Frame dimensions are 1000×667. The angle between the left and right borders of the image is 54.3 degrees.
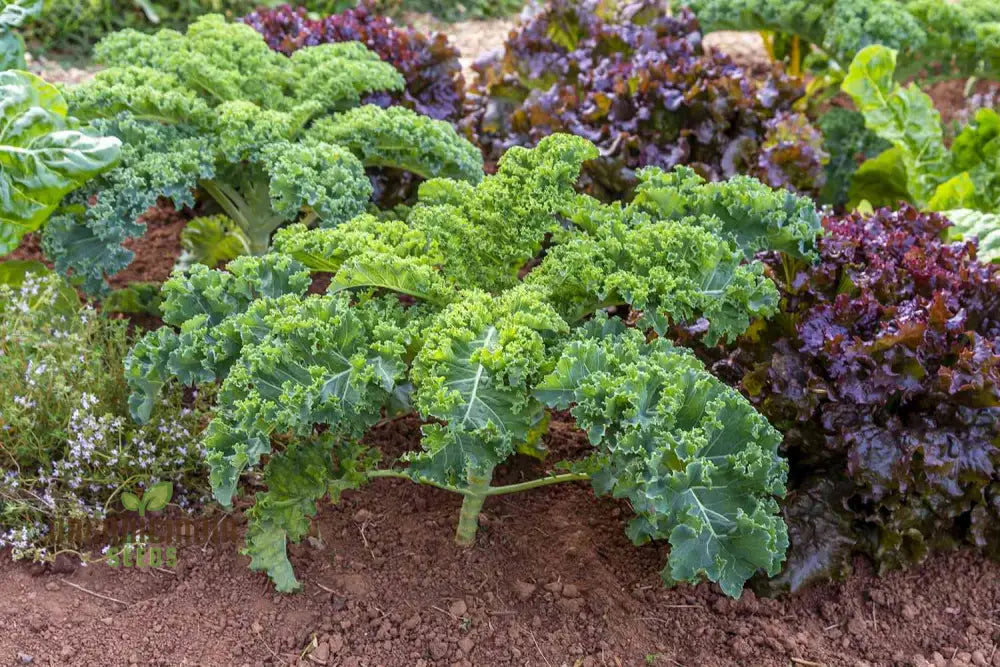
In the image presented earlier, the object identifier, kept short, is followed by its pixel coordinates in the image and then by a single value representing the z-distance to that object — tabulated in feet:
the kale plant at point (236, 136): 12.93
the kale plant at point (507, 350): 9.06
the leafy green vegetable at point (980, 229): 14.37
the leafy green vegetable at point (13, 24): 14.62
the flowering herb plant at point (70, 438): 11.48
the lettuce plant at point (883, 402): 11.07
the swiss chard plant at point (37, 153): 12.53
